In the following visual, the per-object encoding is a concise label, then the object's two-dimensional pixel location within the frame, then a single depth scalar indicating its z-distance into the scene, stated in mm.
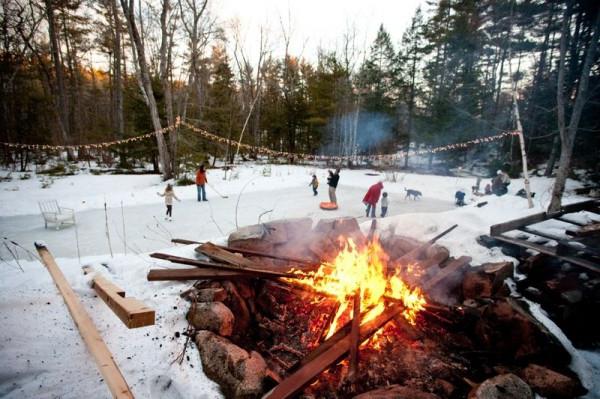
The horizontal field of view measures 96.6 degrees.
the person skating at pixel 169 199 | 10211
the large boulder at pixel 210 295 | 3556
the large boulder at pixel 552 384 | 2822
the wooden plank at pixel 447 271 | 4256
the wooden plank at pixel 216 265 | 3982
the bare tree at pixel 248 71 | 32125
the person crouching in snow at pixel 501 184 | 14758
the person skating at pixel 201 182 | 13362
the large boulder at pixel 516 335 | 3326
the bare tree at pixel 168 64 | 16094
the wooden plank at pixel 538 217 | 5742
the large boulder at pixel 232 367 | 2637
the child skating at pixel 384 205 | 11719
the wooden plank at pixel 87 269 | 4148
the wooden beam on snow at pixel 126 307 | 2512
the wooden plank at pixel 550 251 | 4172
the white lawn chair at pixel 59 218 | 9000
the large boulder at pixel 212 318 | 3231
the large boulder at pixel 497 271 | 4449
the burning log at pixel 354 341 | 2887
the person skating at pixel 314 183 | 15628
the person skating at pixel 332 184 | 12617
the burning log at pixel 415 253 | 4969
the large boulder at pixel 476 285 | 4344
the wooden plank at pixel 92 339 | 2170
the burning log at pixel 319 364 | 2541
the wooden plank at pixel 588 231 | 5047
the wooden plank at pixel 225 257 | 4294
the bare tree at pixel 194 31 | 18578
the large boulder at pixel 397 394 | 2473
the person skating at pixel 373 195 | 11508
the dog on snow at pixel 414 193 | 15656
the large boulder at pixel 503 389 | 2469
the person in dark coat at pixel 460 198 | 14525
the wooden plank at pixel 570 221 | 6394
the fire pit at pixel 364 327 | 2834
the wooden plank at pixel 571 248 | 4464
